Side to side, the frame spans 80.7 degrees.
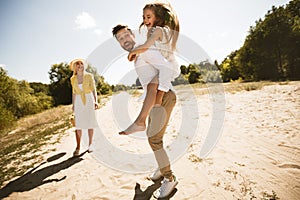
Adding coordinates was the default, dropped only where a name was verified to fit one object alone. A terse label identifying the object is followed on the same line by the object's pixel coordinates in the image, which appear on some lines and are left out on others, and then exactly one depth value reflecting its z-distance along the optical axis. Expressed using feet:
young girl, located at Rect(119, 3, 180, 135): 6.07
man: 6.47
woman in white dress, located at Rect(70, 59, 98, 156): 13.89
